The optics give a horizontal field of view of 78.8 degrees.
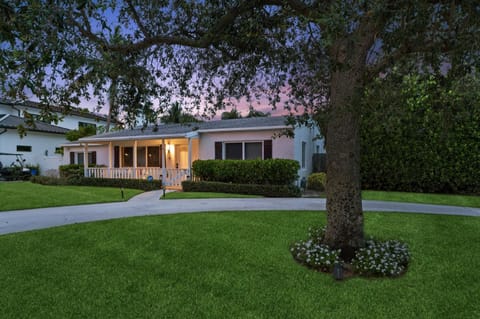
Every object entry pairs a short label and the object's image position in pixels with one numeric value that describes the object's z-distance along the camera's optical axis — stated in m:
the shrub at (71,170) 17.22
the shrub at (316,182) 12.98
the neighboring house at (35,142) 21.45
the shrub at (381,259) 4.05
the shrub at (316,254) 4.24
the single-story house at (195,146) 13.25
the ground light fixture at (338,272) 3.90
